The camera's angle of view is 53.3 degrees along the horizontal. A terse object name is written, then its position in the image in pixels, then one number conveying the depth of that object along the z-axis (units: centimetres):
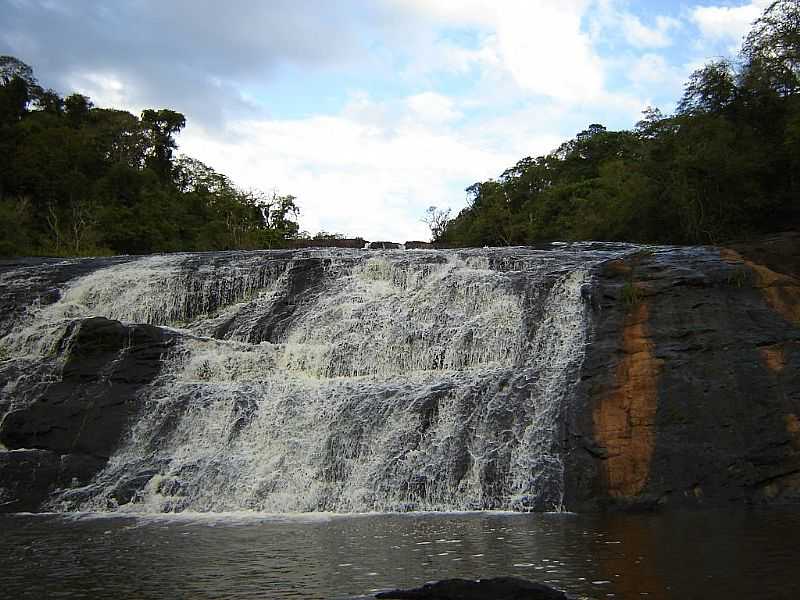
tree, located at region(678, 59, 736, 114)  3297
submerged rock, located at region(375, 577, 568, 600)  730
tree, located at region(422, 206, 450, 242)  7462
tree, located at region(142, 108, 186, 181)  7019
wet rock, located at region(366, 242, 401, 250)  3762
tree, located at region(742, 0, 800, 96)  3127
